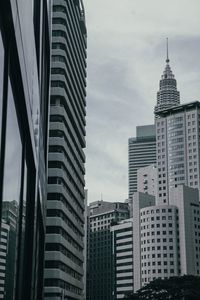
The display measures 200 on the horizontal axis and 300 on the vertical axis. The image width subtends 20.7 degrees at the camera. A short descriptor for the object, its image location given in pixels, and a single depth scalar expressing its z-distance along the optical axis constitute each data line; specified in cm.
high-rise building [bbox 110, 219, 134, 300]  19125
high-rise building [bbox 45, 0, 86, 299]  8250
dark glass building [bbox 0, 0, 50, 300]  858
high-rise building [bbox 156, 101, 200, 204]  19650
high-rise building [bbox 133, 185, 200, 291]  16925
